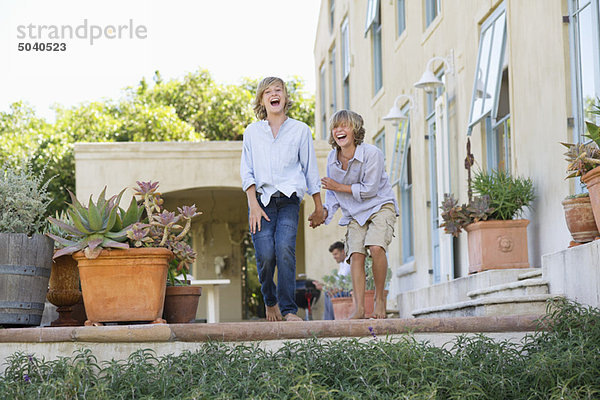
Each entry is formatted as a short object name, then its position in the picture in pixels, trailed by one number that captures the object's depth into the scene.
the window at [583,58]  6.74
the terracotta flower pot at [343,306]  11.62
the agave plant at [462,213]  7.70
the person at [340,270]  12.26
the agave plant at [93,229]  5.18
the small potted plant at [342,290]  11.59
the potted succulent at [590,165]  5.09
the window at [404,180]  13.28
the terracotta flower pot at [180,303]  5.70
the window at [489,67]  8.88
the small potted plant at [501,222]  7.63
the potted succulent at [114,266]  5.20
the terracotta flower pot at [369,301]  10.62
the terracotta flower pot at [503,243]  7.64
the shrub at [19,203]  5.45
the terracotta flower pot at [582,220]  5.49
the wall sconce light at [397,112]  12.44
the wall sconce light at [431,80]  10.23
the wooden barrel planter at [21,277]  5.29
